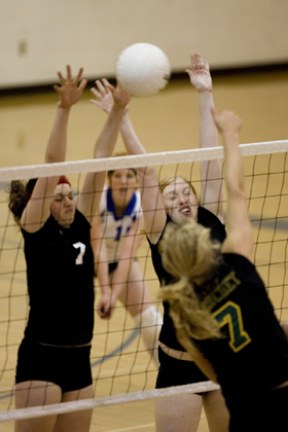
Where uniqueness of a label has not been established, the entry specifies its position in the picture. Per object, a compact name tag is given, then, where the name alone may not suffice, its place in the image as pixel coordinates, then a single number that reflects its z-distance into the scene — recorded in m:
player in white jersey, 13.61
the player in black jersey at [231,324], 7.02
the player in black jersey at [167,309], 9.97
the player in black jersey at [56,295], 9.79
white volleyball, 10.07
